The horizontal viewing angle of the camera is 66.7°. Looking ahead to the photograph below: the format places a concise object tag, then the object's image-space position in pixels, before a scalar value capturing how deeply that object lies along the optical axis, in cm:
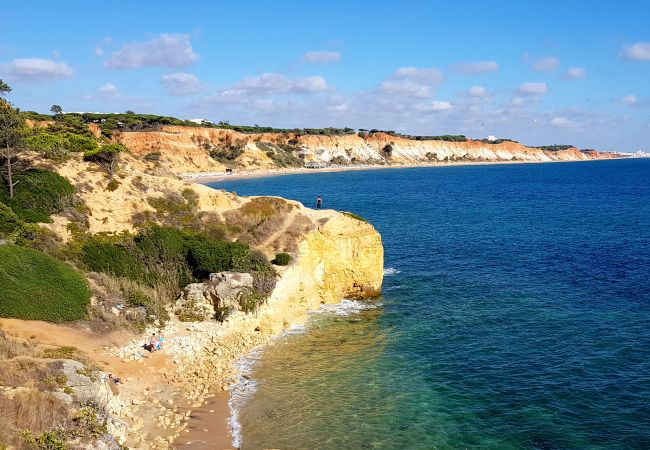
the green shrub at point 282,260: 3208
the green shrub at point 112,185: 3562
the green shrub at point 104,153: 3766
